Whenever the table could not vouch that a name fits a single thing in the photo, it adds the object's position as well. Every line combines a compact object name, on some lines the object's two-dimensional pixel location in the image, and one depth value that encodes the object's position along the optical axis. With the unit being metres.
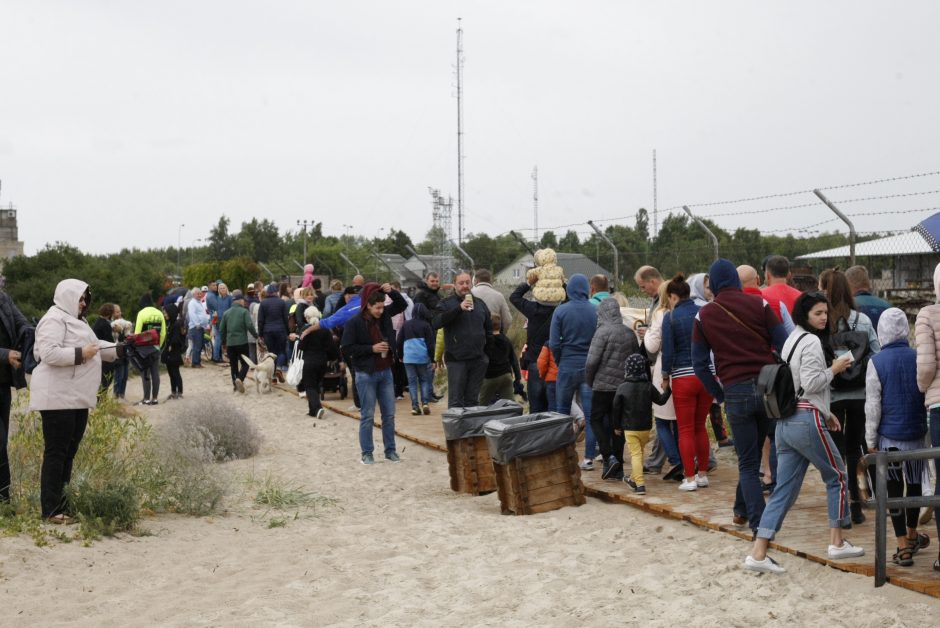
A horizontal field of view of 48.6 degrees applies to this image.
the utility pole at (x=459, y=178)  25.23
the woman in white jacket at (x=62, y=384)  7.59
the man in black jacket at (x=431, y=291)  13.54
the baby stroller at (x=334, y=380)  16.67
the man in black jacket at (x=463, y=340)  10.84
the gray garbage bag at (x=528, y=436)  8.25
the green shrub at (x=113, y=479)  7.81
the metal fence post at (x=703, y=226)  12.62
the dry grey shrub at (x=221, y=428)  12.11
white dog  18.17
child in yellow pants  8.50
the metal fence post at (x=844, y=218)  10.60
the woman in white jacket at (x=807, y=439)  6.03
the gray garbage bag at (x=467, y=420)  9.45
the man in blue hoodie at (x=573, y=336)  9.51
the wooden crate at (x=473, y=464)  9.59
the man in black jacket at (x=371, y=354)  10.81
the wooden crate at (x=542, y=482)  8.34
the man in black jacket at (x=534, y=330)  10.46
